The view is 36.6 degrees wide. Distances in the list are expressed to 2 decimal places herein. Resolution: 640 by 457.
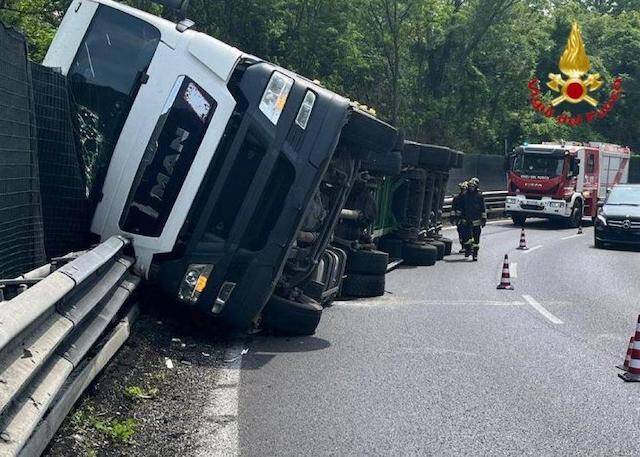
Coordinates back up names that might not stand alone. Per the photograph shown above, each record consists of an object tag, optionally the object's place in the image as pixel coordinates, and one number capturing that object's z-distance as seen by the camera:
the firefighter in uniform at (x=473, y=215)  19.70
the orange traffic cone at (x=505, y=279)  14.52
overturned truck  7.89
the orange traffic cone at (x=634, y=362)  7.73
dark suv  23.77
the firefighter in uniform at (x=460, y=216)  19.97
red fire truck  30.78
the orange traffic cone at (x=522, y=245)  23.02
